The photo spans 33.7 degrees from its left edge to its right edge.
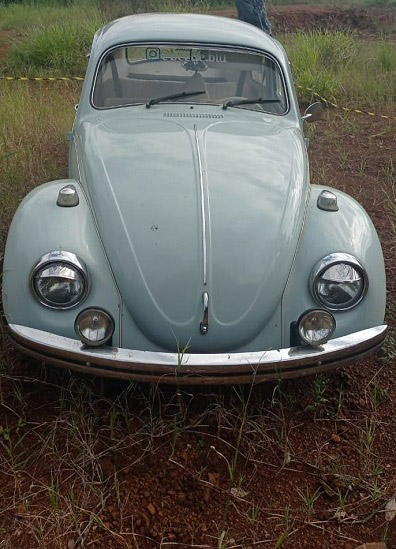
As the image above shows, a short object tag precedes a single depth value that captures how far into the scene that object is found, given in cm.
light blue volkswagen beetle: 241
